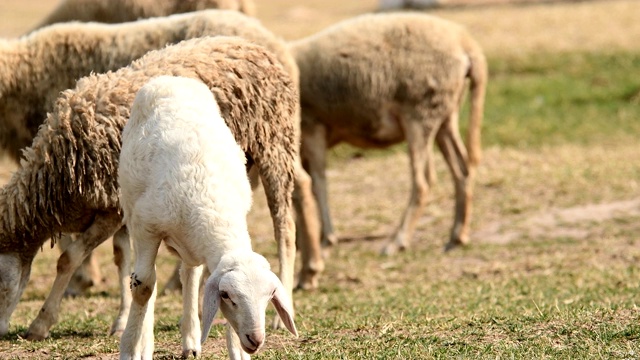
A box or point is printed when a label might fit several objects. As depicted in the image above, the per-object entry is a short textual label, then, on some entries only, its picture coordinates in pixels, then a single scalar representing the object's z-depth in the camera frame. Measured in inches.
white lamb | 368.2
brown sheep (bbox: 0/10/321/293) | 657.0
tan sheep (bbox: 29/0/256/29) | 800.9
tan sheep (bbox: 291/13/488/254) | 819.4
